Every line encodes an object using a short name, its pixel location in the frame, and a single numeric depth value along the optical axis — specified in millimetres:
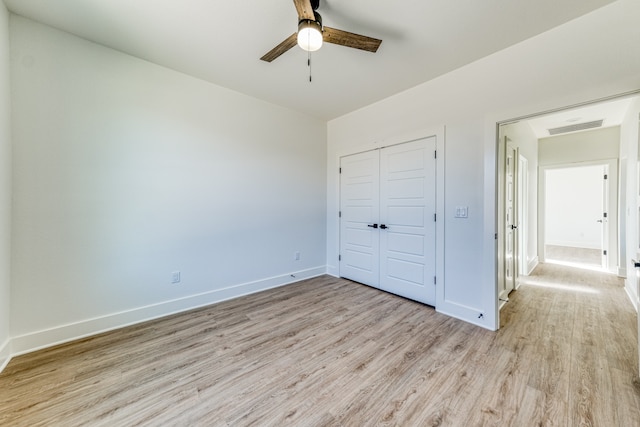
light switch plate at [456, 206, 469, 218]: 2611
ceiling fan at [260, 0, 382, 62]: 1561
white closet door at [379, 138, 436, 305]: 2949
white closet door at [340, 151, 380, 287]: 3621
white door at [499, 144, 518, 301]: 3164
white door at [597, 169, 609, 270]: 4539
